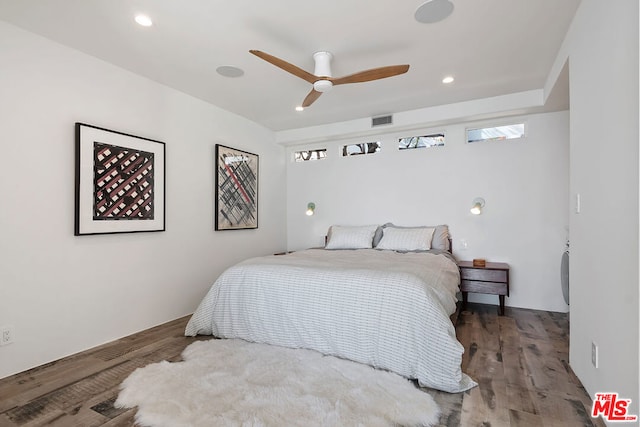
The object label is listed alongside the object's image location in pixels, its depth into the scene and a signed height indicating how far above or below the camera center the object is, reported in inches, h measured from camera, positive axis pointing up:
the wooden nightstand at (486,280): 137.9 -28.2
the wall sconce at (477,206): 156.3 +4.4
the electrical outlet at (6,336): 87.9 -33.5
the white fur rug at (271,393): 66.1 -41.8
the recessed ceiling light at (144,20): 87.4 +53.3
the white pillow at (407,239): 150.0 -11.7
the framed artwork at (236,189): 158.9 +13.2
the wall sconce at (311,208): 201.3 +4.0
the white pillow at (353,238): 161.9 -11.9
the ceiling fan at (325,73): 94.4 +43.1
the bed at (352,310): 81.4 -27.9
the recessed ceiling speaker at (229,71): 117.3 +53.1
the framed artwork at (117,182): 105.0 +11.2
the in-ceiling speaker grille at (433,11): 82.0 +53.8
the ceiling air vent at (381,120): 168.7 +49.8
